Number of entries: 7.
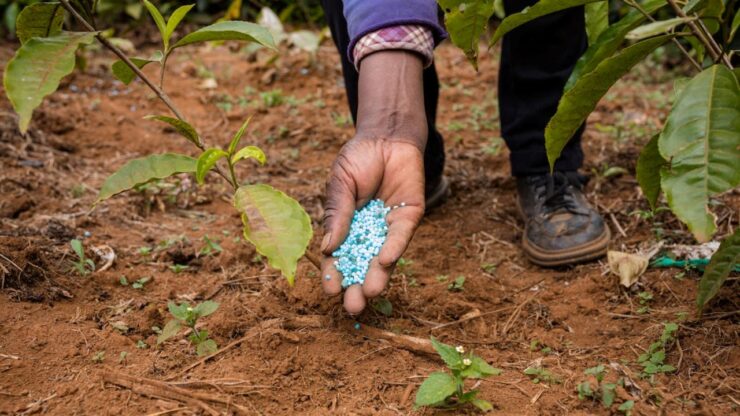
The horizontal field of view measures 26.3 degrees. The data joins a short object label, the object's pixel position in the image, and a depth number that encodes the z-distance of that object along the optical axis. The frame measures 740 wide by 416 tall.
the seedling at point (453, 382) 1.44
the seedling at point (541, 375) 1.51
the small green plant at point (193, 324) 1.52
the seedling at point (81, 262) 1.64
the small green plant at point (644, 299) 1.62
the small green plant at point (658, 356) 1.51
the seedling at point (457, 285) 1.67
